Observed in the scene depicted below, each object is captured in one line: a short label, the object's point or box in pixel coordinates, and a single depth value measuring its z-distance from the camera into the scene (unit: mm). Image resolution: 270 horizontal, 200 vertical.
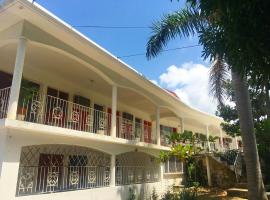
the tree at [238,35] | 3723
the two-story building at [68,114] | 7973
